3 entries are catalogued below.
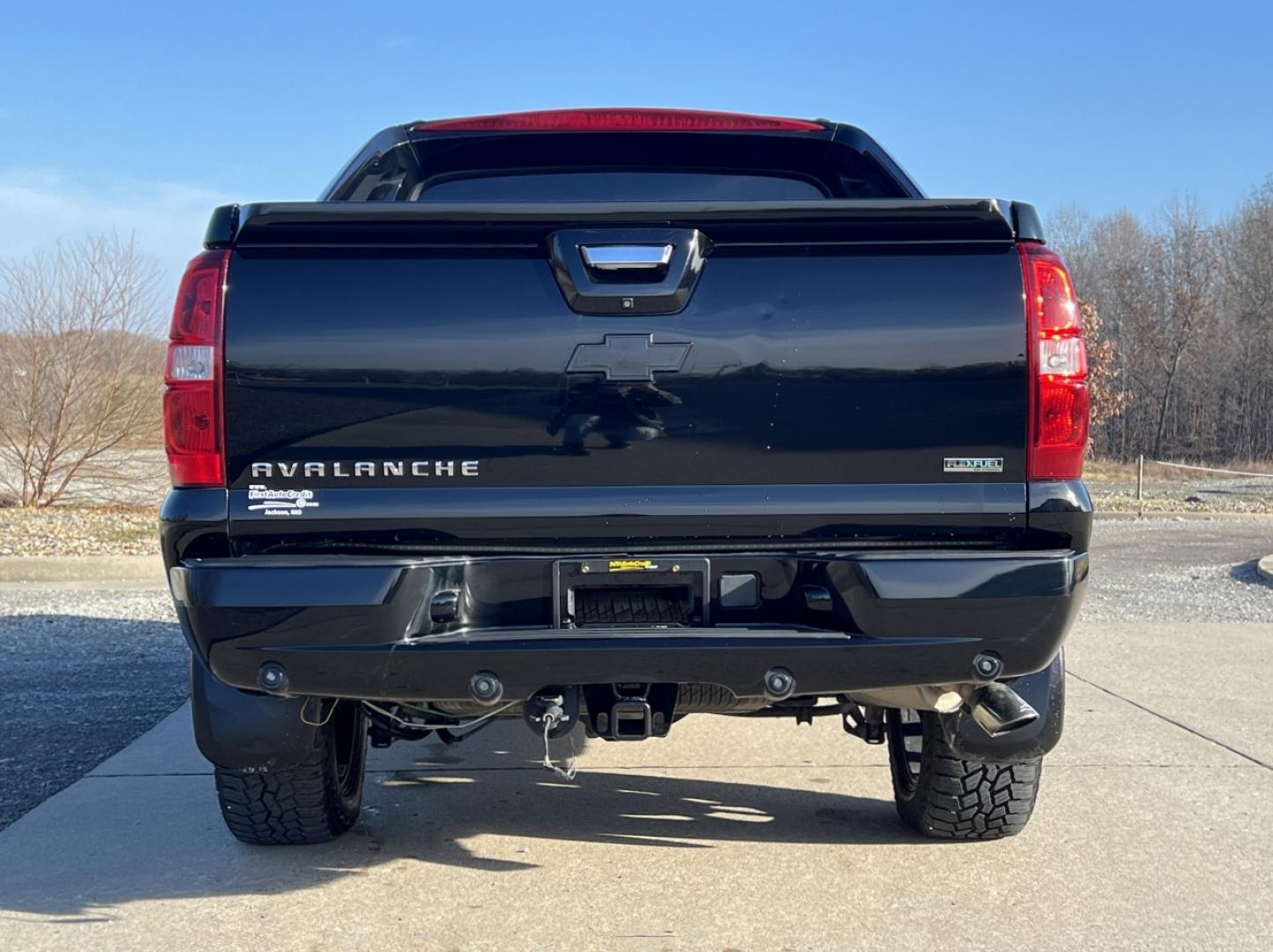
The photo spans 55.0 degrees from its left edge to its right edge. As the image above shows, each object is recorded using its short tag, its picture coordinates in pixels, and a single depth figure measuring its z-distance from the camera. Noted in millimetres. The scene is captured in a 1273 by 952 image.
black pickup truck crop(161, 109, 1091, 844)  2895
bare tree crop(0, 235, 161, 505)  16406
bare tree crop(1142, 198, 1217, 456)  51656
